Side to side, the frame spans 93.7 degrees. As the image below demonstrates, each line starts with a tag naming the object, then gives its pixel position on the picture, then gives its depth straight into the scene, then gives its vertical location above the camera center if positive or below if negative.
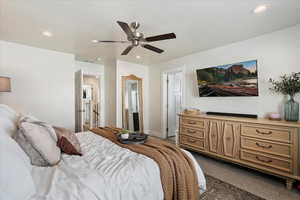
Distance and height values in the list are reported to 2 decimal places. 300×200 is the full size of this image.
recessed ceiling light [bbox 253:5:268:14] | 1.84 +1.19
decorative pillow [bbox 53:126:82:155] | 1.52 -0.43
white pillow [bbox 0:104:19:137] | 1.24 -0.20
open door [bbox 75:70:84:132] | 3.76 -0.06
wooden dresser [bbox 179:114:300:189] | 1.96 -0.73
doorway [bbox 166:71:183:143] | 4.67 -0.09
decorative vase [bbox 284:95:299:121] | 2.18 -0.19
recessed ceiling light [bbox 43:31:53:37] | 2.51 +1.19
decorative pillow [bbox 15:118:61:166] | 1.19 -0.40
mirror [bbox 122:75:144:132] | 4.59 -0.15
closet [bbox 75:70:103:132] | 4.90 -0.04
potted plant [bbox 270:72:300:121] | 2.20 +0.11
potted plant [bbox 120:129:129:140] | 1.93 -0.51
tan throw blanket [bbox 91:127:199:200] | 1.30 -0.71
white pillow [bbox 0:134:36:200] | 0.74 -0.43
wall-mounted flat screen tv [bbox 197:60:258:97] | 2.61 +0.38
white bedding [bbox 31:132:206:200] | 0.92 -0.59
